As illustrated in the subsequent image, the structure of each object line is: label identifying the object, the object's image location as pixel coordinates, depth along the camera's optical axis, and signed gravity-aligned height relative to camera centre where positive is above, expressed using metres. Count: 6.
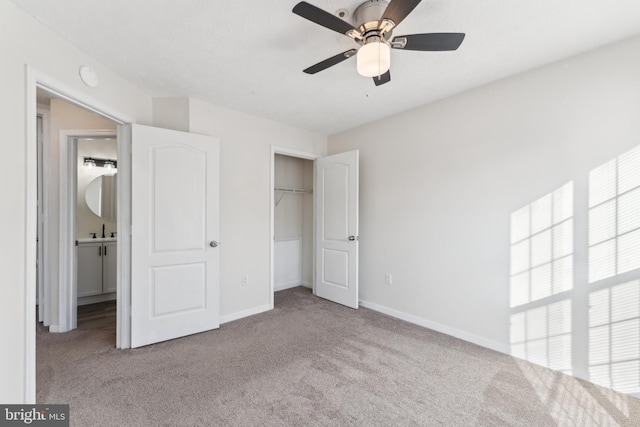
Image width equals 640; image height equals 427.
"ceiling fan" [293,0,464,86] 1.45 +1.00
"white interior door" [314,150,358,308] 3.61 -0.22
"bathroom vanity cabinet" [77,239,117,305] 3.75 -0.82
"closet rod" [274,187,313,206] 4.45 +0.37
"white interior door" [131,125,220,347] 2.55 -0.23
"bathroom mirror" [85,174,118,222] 4.17 +0.23
